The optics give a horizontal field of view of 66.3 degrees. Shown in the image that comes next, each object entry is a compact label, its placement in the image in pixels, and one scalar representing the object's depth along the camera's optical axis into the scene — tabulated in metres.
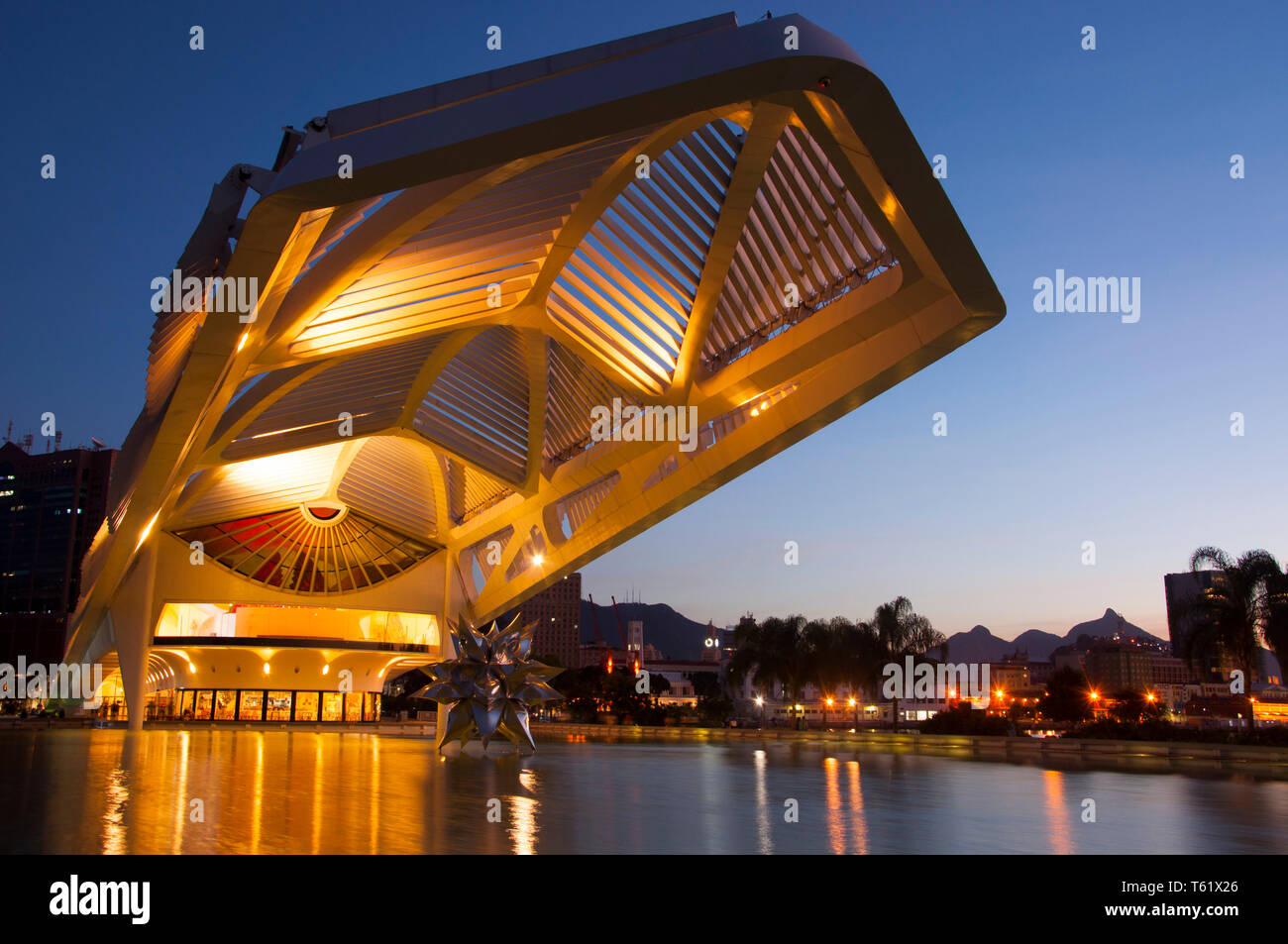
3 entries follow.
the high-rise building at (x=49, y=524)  103.50
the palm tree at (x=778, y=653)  44.88
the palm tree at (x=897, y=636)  42.06
